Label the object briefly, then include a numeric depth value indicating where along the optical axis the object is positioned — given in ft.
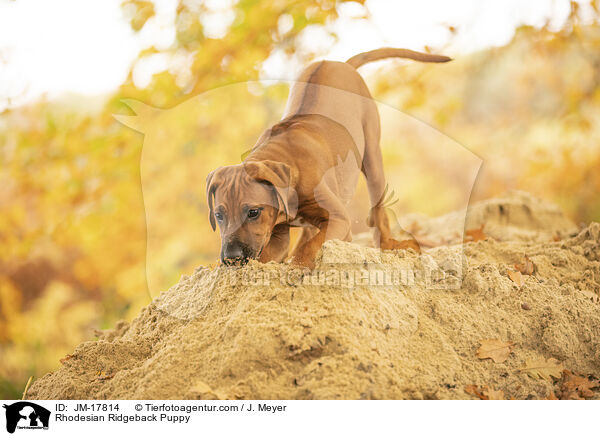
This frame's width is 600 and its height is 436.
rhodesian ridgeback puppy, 8.65
